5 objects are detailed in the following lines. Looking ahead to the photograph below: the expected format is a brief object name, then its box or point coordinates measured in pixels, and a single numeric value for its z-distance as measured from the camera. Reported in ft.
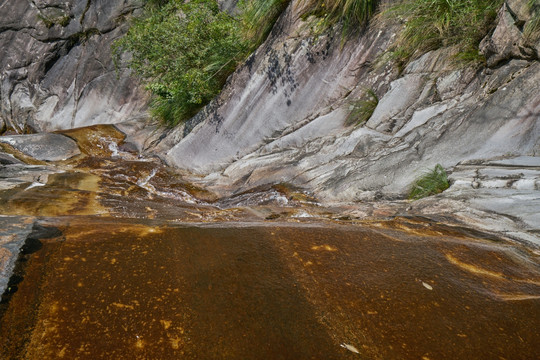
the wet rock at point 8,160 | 17.72
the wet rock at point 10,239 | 4.55
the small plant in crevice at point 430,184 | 11.26
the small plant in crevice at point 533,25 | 11.74
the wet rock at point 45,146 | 23.21
